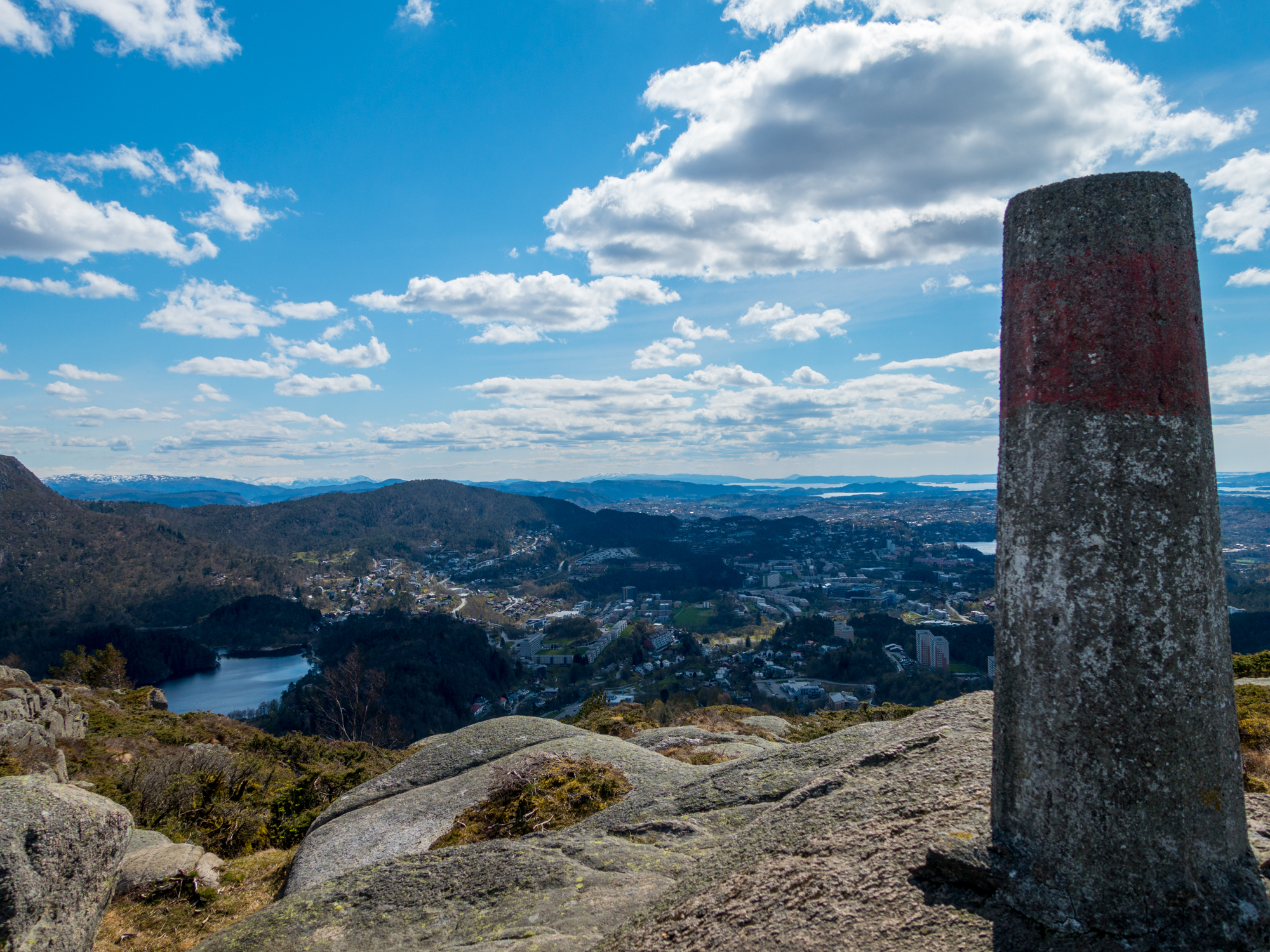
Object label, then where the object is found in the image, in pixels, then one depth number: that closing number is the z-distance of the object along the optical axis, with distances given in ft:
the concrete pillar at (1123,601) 9.60
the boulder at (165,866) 29.73
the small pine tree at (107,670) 197.57
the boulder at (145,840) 36.06
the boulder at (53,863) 19.65
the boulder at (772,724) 54.83
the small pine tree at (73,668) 198.08
